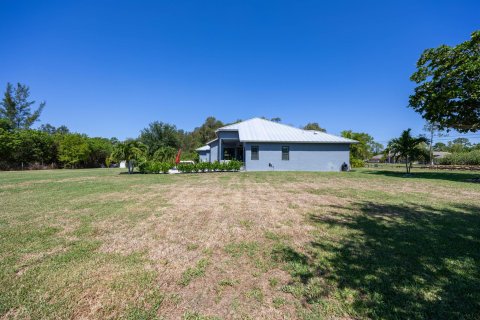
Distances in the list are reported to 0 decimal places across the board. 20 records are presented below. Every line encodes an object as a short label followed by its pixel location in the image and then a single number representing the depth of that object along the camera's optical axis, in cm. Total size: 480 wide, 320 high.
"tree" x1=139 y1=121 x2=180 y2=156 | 4000
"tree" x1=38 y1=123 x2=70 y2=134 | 8029
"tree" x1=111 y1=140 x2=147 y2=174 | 1709
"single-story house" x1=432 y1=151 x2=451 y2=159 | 7038
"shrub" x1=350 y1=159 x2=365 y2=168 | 3043
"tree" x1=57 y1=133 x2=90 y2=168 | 3198
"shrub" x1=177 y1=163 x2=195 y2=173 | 1812
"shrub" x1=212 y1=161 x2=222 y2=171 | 1897
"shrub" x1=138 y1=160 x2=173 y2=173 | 1775
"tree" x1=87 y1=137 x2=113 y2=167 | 3573
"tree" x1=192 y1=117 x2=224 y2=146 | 5482
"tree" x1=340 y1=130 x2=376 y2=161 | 3125
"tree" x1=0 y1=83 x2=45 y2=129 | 4566
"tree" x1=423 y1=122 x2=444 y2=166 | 4546
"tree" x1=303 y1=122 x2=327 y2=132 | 5481
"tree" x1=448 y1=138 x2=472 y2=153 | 7031
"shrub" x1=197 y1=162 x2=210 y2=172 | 1838
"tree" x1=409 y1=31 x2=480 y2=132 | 1409
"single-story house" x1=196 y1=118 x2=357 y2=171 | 2081
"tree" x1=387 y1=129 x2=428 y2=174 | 1789
